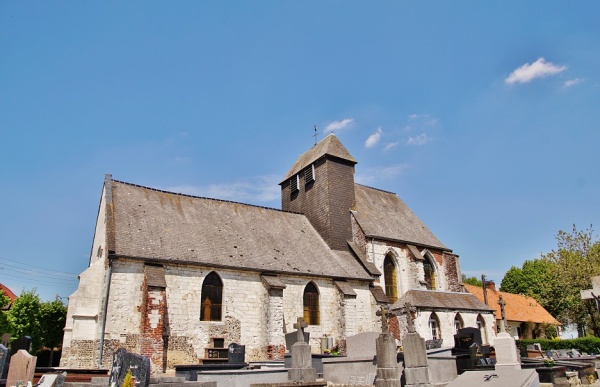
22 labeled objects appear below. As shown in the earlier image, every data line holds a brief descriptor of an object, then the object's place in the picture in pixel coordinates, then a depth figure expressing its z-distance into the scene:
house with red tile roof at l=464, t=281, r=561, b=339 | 35.75
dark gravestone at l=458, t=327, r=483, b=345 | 16.42
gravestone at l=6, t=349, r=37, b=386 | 9.23
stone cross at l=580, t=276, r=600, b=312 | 13.79
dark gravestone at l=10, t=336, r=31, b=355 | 11.08
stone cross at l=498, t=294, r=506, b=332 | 11.73
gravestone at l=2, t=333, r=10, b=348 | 13.77
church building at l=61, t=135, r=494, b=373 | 16.84
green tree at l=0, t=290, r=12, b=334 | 25.30
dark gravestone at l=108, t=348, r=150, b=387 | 7.84
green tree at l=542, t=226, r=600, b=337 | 34.25
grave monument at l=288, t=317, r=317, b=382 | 12.23
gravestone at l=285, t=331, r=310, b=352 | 14.16
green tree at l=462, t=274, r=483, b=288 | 61.28
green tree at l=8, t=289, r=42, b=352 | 26.05
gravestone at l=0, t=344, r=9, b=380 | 10.00
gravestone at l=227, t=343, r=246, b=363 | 14.82
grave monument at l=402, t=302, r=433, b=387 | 10.96
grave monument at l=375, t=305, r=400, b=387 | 11.27
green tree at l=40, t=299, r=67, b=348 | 26.94
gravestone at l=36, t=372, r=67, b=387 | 8.43
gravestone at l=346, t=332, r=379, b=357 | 14.38
